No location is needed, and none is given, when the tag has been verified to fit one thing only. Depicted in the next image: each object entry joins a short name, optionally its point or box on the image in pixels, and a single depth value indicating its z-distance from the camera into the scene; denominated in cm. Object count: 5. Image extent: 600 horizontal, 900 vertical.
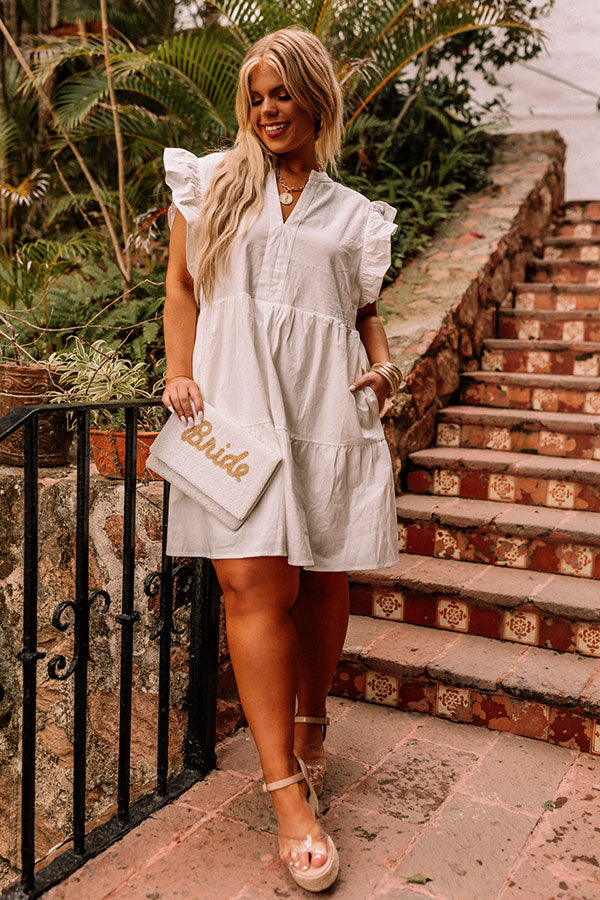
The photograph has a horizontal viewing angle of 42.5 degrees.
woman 155
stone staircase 223
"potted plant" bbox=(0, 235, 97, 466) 249
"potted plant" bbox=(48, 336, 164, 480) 228
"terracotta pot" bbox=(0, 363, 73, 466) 248
